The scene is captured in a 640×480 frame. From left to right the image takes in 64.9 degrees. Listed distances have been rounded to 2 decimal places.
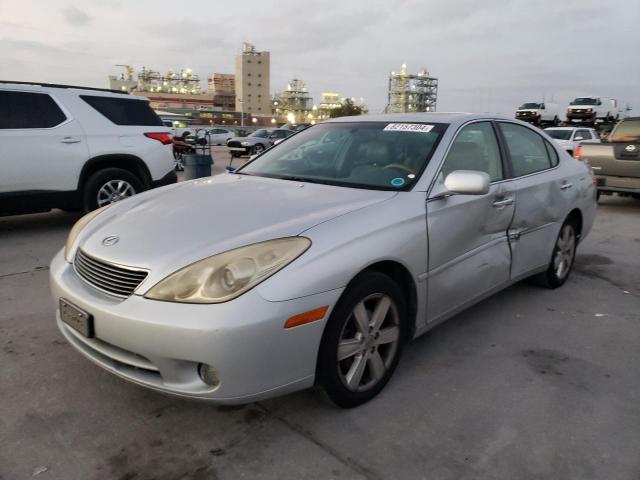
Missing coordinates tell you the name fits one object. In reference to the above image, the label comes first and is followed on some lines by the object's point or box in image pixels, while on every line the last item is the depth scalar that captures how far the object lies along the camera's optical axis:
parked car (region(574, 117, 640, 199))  8.65
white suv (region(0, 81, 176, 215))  5.73
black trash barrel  10.55
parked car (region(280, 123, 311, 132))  32.11
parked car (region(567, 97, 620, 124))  34.19
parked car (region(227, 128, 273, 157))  24.00
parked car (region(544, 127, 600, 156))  16.84
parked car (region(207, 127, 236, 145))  37.41
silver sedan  2.07
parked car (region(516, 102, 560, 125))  35.09
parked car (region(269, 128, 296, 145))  26.90
